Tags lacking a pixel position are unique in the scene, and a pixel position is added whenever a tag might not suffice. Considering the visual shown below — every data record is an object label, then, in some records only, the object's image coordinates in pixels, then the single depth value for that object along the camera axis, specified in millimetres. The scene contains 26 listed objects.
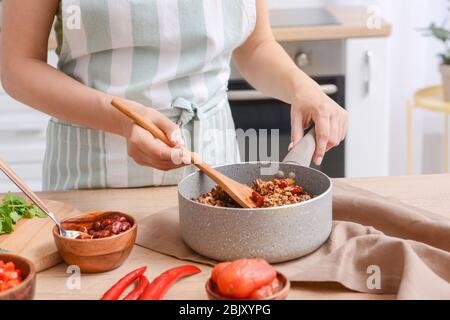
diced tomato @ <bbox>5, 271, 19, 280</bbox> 799
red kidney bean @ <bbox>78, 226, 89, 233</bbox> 967
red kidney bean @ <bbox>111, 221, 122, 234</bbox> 938
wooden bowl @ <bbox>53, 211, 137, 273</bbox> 909
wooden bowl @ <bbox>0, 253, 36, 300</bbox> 749
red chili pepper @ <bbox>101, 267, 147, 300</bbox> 850
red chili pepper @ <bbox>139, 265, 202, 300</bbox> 848
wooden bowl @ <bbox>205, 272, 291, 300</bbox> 772
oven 2184
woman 1208
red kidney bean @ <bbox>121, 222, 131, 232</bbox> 945
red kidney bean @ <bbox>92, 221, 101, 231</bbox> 961
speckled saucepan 897
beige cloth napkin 858
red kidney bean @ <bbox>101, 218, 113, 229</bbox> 956
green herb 1056
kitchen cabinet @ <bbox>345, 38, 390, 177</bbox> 2184
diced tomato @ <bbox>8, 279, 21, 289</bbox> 778
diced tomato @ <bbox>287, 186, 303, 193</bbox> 1017
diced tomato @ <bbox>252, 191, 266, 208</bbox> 963
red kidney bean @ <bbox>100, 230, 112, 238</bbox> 935
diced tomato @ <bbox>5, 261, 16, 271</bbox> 814
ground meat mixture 970
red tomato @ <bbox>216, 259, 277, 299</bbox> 768
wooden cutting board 956
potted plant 2385
